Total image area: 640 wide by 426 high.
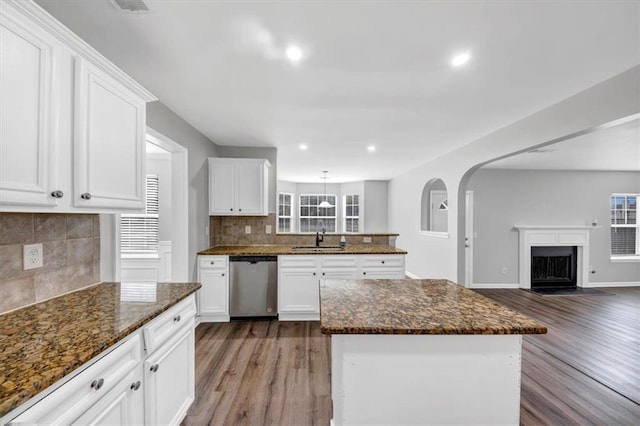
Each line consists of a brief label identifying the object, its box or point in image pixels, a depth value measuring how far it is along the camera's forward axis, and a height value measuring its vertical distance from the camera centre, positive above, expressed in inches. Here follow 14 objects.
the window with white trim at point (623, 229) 235.5 -12.5
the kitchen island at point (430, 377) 52.7 -31.0
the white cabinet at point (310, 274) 140.9 -31.4
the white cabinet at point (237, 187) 151.7 +13.6
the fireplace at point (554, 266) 223.8 -42.3
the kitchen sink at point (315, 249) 144.4 -19.8
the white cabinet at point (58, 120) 40.6 +15.8
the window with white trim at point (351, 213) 341.1 -0.5
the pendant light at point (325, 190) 276.8 +29.0
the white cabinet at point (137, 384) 35.6 -28.2
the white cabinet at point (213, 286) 137.9 -36.8
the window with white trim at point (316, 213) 363.3 -0.9
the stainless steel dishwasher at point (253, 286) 139.3 -37.1
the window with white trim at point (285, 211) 347.3 +1.4
